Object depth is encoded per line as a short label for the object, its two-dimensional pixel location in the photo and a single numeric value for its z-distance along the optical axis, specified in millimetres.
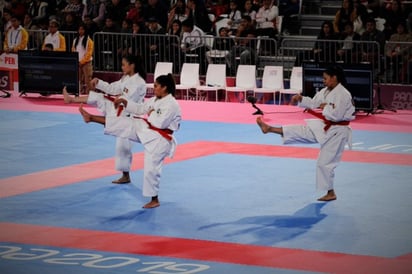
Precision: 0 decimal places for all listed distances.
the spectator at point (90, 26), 29719
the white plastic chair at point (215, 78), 27297
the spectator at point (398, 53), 25625
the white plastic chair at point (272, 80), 26609
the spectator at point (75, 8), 31547
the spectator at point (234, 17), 28938
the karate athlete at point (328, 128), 15234
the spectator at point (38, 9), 32675
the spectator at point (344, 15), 27047
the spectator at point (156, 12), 30172
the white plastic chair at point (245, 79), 26844
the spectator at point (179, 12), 29319
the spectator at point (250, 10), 28891
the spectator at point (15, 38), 29516
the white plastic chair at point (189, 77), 27547
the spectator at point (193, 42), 28234
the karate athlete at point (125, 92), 16406
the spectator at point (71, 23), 30328
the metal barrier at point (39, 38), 29959
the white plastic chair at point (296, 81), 26288
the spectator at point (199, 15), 29188
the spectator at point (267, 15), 28422
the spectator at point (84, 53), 28219
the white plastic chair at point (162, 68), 27891
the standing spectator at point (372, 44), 25859
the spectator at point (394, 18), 26859
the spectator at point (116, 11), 30528
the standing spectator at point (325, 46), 26672
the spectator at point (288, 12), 29938
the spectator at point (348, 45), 26188
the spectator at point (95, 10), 30969
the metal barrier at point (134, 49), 28556
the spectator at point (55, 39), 28797
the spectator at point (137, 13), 30050
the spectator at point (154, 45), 28625
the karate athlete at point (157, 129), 14836
